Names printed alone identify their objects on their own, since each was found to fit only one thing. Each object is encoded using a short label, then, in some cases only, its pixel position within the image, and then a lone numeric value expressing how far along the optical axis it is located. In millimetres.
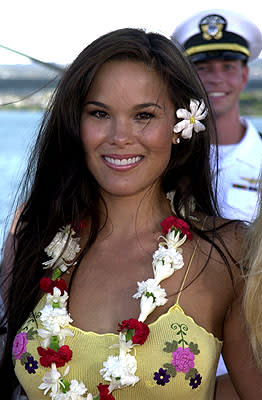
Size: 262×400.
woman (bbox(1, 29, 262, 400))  3840
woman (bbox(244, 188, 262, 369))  3622
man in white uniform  6209
